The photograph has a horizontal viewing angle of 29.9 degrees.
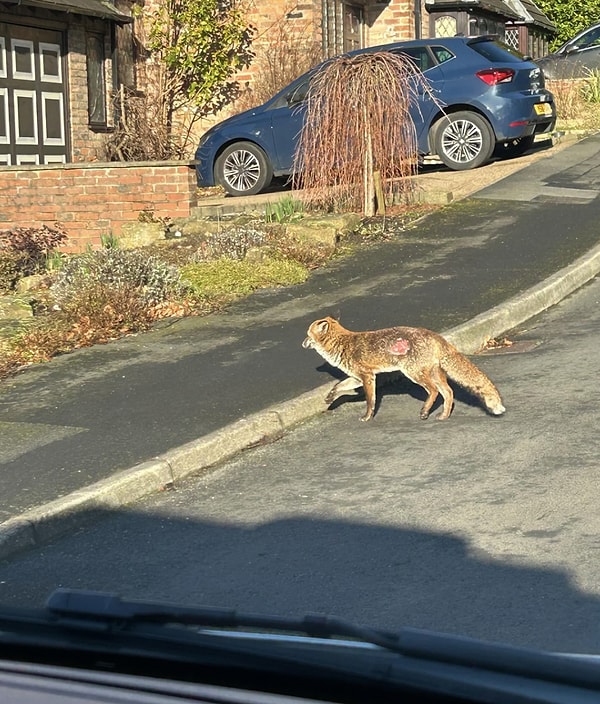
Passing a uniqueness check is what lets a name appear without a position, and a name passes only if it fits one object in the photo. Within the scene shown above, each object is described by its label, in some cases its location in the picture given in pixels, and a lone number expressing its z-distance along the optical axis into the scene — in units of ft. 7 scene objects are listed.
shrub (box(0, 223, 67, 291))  42.24
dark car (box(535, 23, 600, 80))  81.01
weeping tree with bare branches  46.96
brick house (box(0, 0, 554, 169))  59.52
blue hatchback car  54.85
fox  23.91
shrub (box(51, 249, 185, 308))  35.42
